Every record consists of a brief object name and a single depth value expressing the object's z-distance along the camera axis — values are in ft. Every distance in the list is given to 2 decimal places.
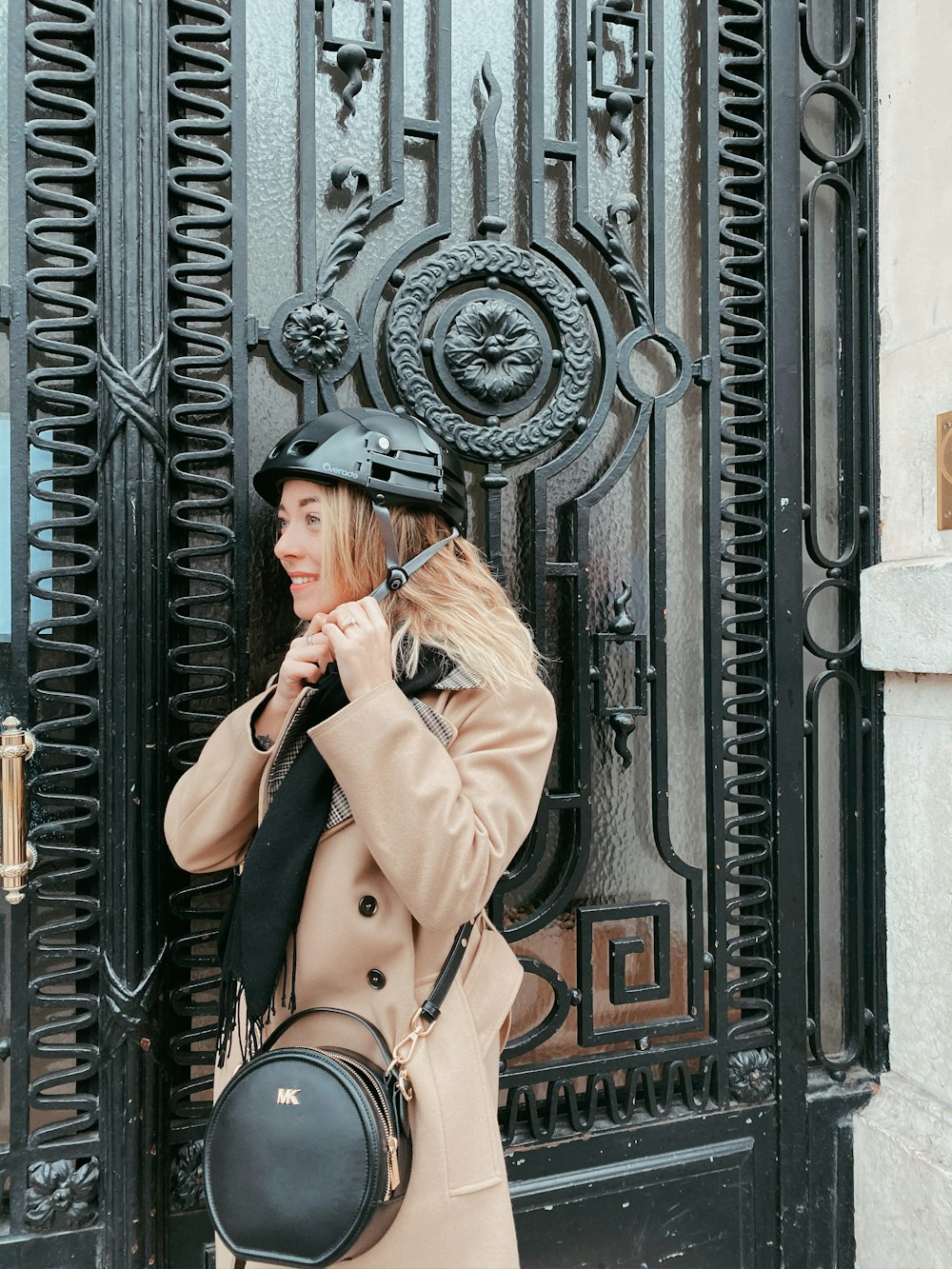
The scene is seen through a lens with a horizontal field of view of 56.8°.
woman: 4.74
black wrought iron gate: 6.66
